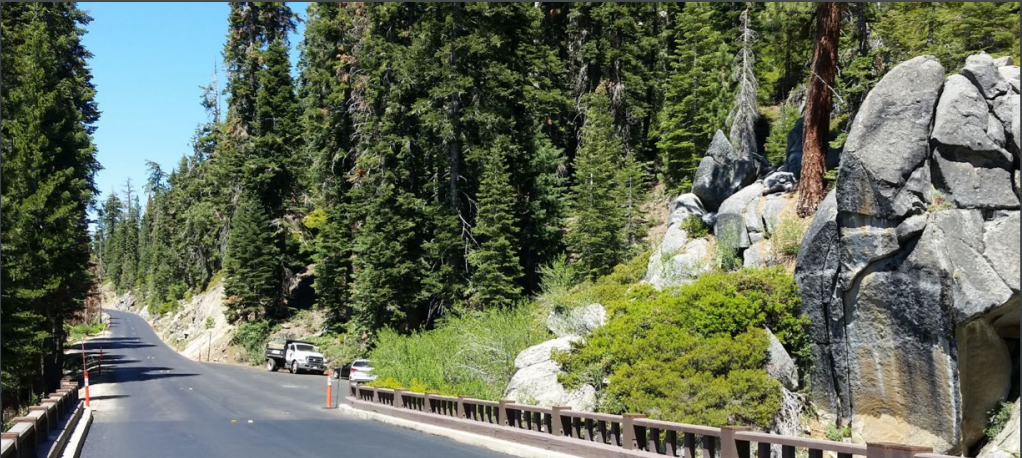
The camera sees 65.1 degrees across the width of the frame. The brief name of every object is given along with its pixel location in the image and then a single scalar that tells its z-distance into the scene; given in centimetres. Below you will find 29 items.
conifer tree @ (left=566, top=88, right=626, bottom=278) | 2992
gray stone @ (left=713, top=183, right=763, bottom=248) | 2225
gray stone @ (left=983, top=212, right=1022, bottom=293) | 1578
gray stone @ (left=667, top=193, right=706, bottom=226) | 2539
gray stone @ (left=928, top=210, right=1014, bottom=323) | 1573
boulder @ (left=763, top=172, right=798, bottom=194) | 2319
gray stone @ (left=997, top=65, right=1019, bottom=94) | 1750
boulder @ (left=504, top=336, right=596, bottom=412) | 1791
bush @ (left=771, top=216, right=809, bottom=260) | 2067
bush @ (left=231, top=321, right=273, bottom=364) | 5356
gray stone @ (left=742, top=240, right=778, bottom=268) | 2089
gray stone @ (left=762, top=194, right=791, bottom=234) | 2181
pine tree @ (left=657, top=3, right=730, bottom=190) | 3341
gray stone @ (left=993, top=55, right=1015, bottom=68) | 1833
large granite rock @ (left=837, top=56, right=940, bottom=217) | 1747
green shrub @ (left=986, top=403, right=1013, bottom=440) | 1605
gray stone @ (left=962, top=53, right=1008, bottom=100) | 1739
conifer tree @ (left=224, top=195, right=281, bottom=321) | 5562
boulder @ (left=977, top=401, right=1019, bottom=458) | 1485
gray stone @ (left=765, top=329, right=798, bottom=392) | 1741
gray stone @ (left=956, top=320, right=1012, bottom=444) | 1636
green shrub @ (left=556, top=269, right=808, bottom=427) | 1579
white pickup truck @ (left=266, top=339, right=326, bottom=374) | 4466
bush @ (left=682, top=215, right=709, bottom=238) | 2469
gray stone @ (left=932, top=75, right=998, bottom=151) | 1709
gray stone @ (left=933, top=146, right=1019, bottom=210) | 1670
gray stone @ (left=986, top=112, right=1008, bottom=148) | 1706
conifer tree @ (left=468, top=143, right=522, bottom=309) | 3322
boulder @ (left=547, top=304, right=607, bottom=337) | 2081
